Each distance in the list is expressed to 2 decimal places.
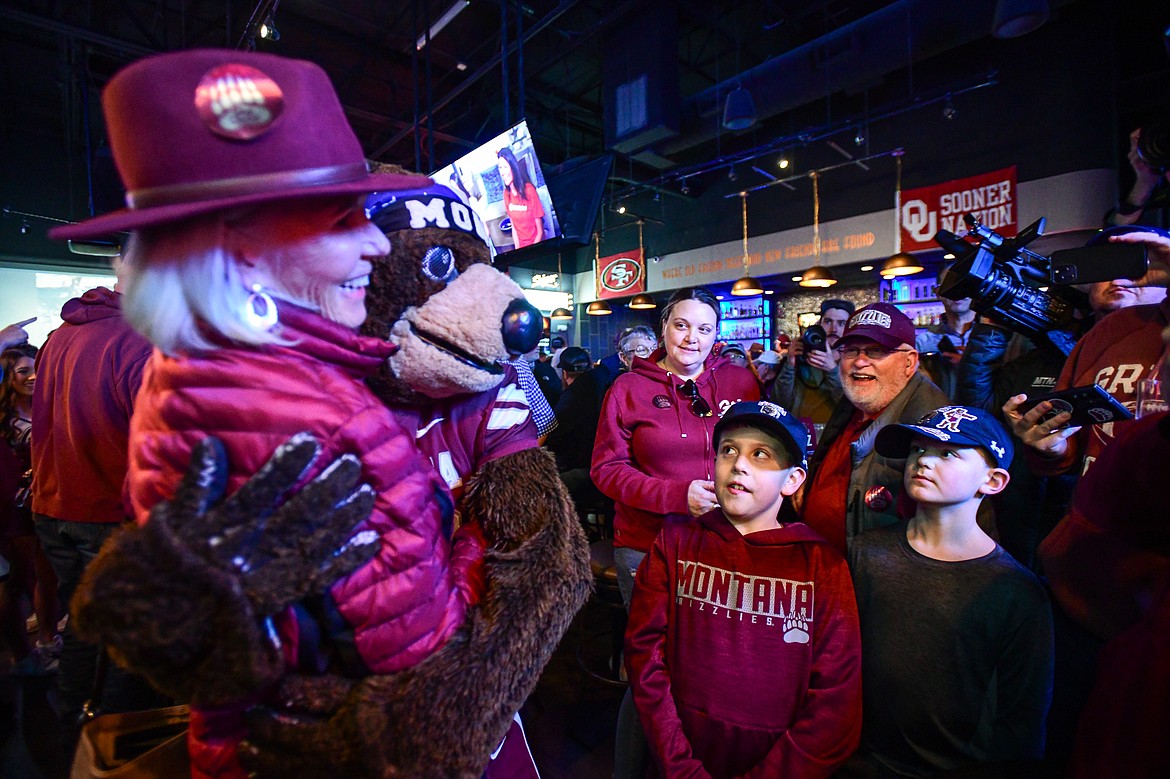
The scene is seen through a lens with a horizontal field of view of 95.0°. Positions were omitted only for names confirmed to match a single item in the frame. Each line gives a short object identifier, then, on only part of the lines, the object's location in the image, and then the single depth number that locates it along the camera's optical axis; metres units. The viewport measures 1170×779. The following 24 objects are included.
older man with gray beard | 1.56
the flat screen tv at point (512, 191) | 3.63
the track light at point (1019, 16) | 4.17
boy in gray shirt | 1.22
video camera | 1.94
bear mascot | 0.56
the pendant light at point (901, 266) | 5.75
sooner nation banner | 6.48
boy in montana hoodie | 1.25
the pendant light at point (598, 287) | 10.05
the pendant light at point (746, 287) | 7.17
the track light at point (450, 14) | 5.37
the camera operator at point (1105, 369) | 1.50
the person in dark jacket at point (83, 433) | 1.82
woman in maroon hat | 0.62
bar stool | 2.28
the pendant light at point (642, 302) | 7.68
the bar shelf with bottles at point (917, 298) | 7.57
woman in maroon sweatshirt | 2.01
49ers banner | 10.98
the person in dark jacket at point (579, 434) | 3.46
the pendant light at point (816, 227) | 6.89
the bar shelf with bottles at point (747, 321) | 9.66
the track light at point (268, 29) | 3.66
